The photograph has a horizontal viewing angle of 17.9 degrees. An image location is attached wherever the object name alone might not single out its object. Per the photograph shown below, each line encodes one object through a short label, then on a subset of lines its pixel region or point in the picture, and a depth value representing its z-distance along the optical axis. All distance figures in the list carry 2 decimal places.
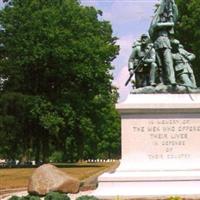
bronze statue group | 19.56
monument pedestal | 18.31
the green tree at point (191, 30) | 43.62
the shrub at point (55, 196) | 13.19
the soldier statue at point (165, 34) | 19.47
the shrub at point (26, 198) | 12.84
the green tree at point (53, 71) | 45.28
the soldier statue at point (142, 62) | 19.70
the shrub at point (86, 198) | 12.50
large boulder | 20.05
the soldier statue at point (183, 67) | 19.62
